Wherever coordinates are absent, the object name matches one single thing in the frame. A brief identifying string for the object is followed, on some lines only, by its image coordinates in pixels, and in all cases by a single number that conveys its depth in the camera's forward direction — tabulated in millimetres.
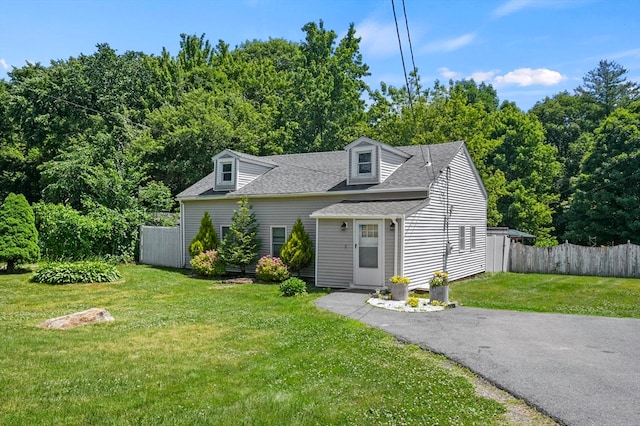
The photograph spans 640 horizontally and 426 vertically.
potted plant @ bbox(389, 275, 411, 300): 12330
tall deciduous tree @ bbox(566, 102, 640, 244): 27312
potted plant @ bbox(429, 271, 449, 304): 11727
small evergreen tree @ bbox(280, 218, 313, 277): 16375
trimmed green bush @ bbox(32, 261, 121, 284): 15516
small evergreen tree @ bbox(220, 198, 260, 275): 17516
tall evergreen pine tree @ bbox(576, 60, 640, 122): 44969
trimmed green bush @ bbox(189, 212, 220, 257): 18859
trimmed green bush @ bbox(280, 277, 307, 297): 13266
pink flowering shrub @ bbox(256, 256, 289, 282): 16094
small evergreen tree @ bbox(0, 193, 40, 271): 16547
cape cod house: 14461
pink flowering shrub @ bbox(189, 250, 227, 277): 17750
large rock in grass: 9109
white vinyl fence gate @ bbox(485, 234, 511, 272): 21219
